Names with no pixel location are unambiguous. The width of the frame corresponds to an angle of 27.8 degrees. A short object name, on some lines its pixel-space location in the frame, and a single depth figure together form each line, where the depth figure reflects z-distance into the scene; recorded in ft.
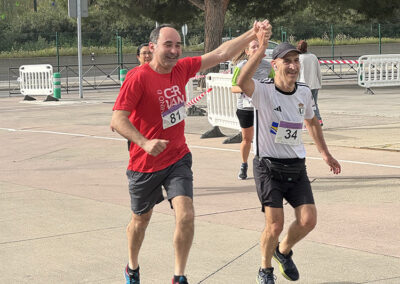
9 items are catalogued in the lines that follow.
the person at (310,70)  48.57
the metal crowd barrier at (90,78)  114.42
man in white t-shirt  18.20
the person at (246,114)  32.55
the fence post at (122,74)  90.44
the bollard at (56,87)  85.66
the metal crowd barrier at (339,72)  125.02
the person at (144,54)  28.25
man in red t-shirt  17.35
